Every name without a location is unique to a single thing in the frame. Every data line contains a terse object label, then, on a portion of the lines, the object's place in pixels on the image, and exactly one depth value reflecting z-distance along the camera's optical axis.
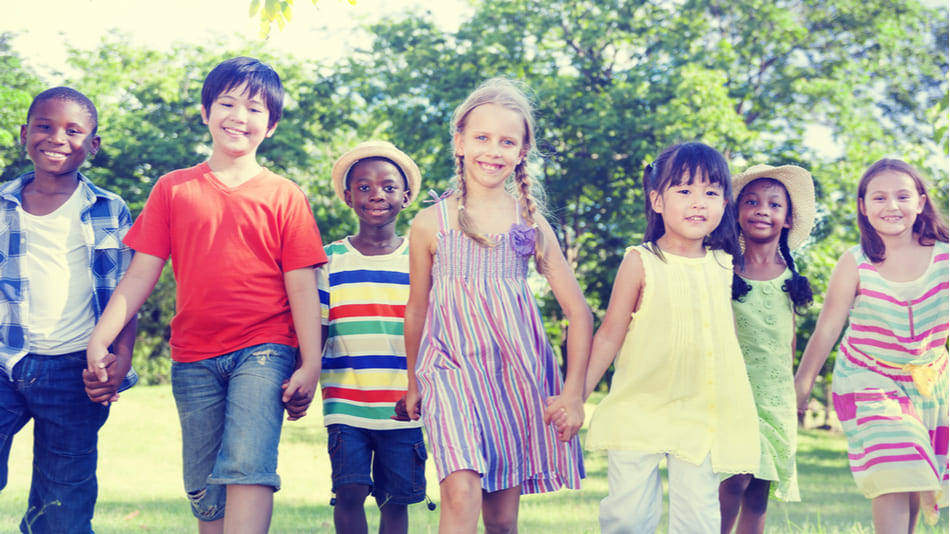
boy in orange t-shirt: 3.55
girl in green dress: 4.45
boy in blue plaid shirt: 3.86
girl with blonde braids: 3.55
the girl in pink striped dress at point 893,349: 4.10
